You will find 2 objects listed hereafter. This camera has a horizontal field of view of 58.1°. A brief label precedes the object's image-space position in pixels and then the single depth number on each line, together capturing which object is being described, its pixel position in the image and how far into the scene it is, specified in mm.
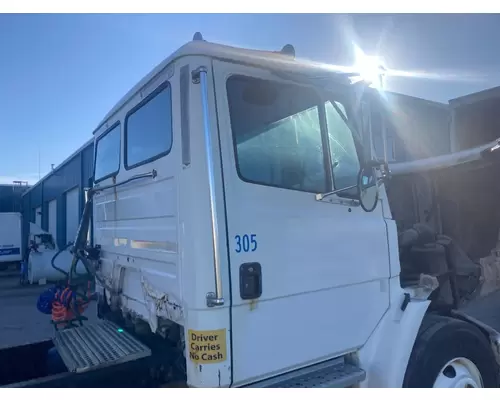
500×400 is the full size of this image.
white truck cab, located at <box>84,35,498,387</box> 2035
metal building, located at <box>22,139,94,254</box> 13273
